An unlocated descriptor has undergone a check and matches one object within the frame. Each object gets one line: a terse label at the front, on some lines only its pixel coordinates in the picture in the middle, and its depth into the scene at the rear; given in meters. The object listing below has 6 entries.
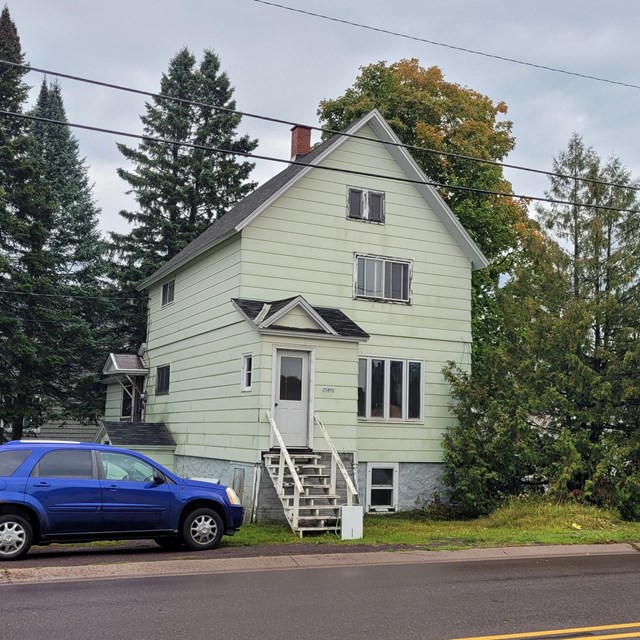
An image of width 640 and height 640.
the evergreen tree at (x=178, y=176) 35.31
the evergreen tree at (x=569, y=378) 18.55
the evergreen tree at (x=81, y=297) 33.28
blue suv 11.47
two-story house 18.03
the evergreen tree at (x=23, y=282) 30.78
